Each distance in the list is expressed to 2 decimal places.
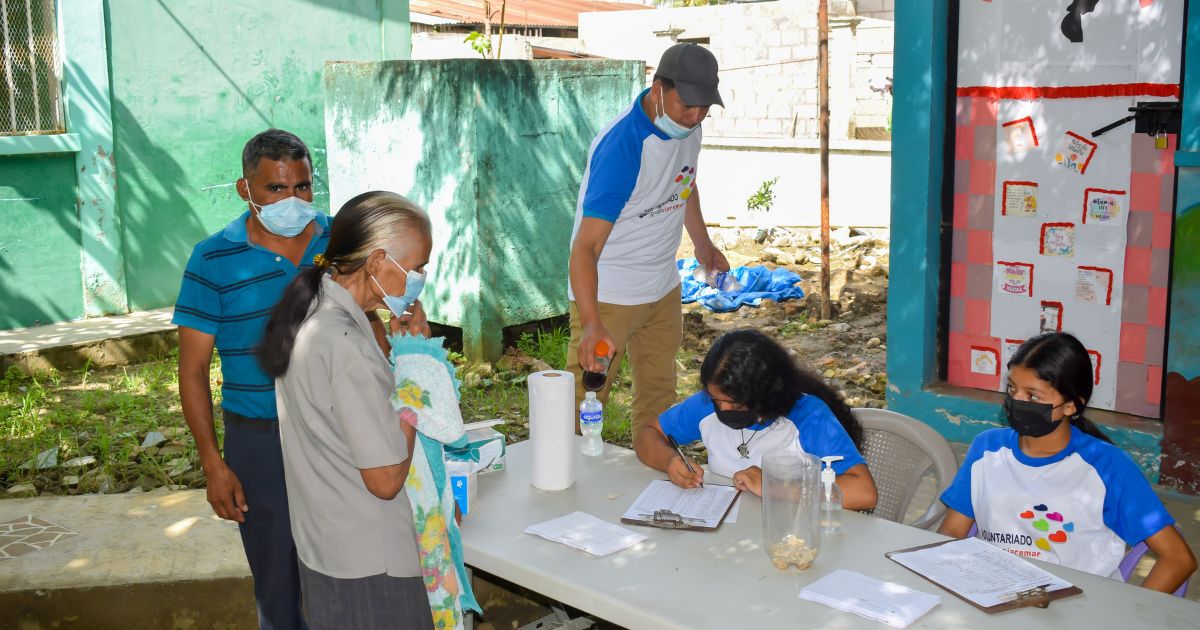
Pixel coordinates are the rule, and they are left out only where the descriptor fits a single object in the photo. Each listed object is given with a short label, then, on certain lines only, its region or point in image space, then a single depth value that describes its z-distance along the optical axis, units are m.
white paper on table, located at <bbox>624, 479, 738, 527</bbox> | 2.68
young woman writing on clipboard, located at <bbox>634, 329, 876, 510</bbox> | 2.89
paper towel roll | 2.87
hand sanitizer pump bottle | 2.59
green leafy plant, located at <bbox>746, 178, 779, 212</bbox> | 11.66
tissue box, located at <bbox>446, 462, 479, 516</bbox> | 2.71
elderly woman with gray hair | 2.13
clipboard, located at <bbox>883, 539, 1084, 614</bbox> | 2.17
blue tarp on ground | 8.41
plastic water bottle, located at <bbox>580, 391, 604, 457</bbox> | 3.17
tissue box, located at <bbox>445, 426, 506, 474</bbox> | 3.04
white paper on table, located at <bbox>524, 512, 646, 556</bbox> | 2.51
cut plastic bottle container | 2.36
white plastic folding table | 2.14
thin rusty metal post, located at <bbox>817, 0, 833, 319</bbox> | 7.68
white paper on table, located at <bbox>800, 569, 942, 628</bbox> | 2.14
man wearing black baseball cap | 3.64
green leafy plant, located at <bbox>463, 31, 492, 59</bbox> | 8.04
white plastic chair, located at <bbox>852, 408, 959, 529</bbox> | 3.14
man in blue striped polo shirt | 2.84
